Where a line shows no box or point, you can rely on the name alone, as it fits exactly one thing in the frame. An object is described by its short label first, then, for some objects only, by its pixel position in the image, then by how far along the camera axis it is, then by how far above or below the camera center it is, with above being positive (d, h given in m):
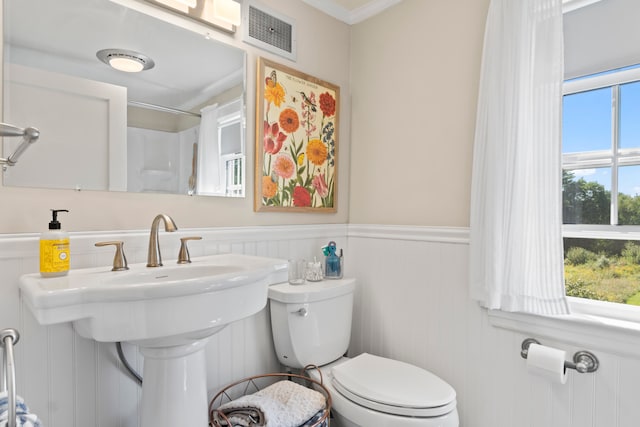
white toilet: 1.26 -0.66
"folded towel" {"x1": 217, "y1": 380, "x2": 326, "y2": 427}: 1.26 -0.72
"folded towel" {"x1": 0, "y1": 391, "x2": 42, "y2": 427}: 0.69 -0.41
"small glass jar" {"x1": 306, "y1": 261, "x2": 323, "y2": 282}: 1.76 -0.31
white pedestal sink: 0.86 -0.26
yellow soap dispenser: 1.03 -0.13
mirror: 1.12 +0.37
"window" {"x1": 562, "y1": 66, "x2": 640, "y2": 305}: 1.31 +0.09
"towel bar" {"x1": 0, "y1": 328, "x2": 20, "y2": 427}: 0.66 -0.32
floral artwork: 1.68 +0.33
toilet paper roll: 1.22 -0.52
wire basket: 1.32 -0.77
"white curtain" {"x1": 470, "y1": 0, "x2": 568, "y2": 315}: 1.28 +0.18
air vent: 1.63 +0.82
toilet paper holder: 1.24 -0.52
